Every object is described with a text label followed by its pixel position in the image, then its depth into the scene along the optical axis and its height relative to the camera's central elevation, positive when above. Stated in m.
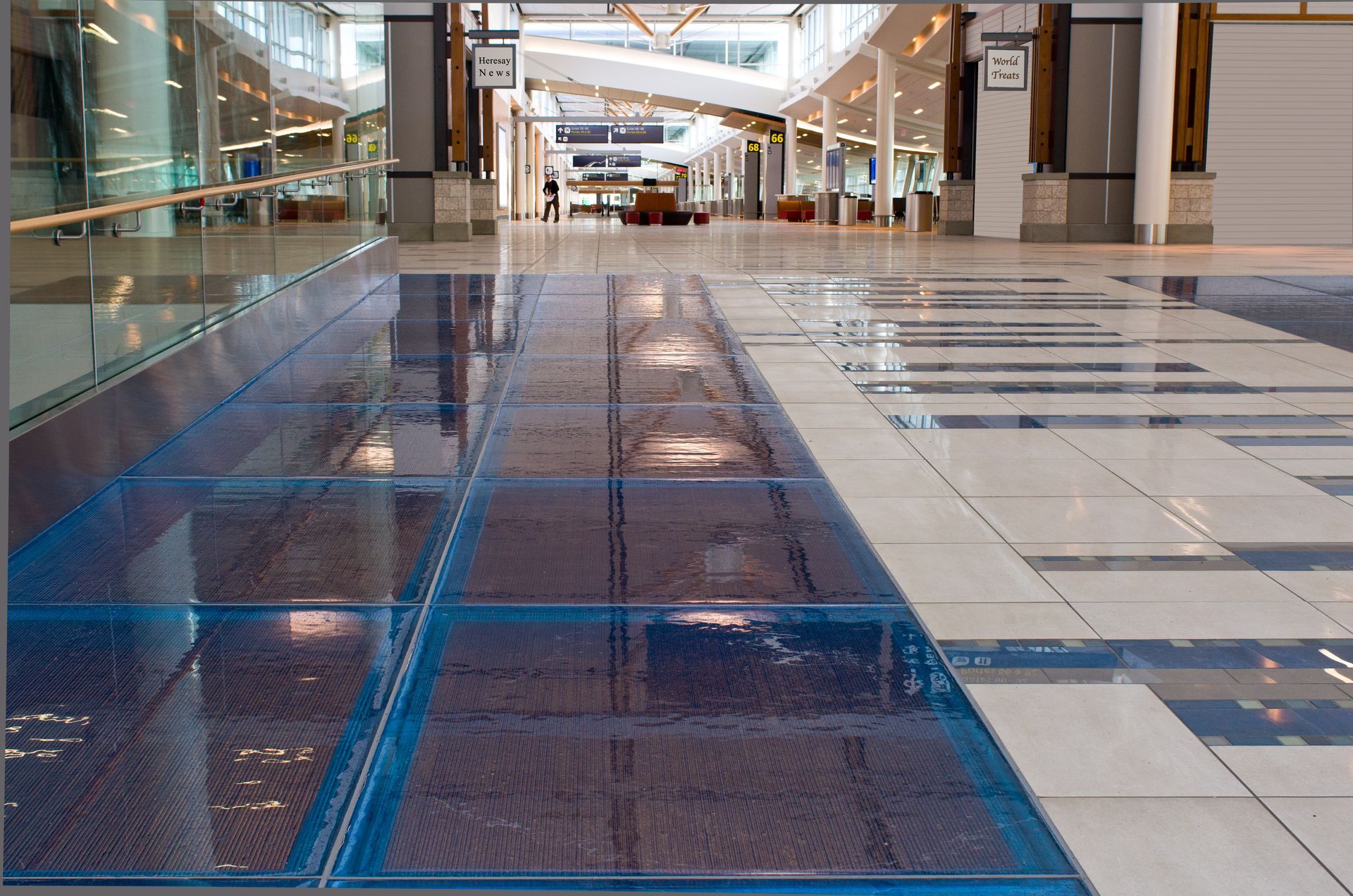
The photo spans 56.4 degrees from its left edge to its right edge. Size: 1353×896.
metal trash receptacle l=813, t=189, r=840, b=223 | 45.88 +1.69
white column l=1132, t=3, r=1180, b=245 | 20.97 +2.15
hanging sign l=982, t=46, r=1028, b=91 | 22.38 +3.27
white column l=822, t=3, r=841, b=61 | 41.62 +7.22
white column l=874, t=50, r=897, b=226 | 36.00 +3.32
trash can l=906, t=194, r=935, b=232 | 32.09 +1.05
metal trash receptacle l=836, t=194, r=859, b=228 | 43.44 +1.47
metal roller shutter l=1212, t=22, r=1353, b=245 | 22.80 +2.21
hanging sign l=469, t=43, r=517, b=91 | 23.05 +3.35
